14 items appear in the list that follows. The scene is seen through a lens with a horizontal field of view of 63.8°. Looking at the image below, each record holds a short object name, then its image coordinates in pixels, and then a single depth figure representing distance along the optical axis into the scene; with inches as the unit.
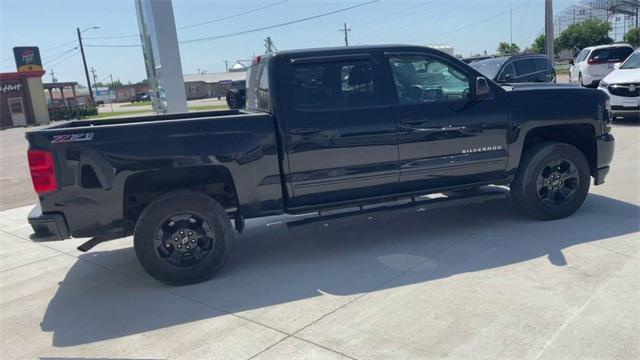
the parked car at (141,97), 3229.3
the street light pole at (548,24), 918.4
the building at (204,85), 3097.9
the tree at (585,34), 2593.5
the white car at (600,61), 664.4
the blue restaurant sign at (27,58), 1526.8
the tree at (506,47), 2881.4
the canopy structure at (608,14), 2785.4
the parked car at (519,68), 514.0
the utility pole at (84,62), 1993.1
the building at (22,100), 1470.2
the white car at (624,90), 456.8
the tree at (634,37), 2388.0
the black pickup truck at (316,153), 167.9
